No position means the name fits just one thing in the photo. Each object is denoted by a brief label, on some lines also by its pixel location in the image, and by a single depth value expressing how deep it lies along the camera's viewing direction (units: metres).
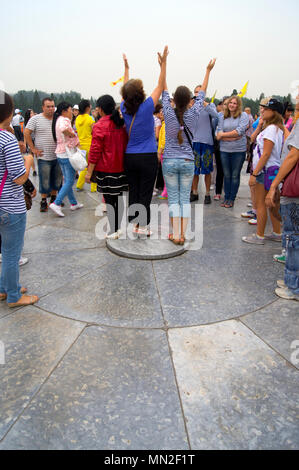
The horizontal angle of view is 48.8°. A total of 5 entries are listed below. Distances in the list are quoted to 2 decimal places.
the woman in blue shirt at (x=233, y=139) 5.98
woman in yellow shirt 7.13
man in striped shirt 5.79
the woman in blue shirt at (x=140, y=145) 3.95
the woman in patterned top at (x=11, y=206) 2.69
